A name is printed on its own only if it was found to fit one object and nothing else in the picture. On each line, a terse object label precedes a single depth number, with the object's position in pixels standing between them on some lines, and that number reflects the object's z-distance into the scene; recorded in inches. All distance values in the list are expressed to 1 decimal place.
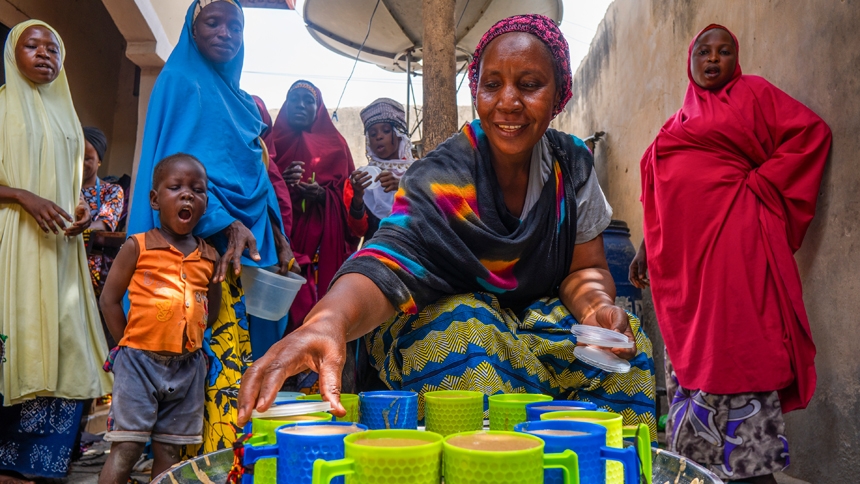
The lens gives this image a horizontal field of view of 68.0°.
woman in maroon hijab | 146.2
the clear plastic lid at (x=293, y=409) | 37.4
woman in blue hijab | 95.2
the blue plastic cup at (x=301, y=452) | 30.4
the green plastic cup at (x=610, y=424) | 32.7
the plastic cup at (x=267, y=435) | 33.5
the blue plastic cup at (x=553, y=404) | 39.2
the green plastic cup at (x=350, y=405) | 42.3
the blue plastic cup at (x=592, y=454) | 29.9
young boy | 83.6
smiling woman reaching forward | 57.6
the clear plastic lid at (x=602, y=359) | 52.8
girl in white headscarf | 140.3
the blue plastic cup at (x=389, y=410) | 41.1
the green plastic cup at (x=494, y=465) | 26.5
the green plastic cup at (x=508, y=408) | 41.6
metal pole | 288.6
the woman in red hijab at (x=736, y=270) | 92.3
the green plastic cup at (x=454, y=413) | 41.3
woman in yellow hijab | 103.9
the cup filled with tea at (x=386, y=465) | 27.0
